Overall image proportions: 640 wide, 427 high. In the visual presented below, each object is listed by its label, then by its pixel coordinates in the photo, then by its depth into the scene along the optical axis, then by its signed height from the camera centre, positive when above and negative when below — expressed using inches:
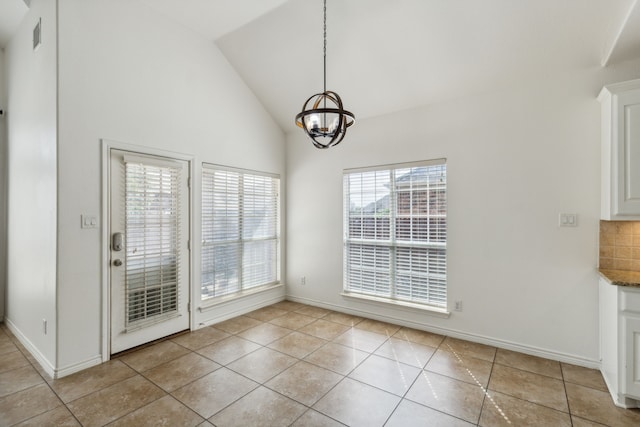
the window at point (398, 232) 143.9 -9.5
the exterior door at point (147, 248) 119.3 -14.4
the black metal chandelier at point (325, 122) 84.0 +25.6
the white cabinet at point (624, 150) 93.4 +19.4
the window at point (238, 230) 154.4 -9.4
